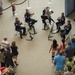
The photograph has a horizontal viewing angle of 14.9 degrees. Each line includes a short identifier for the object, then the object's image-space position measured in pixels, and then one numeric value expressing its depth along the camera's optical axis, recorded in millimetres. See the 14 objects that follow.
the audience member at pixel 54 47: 11838
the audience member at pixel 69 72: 9522
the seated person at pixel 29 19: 15375
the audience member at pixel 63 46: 11891
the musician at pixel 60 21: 15156
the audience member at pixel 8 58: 11512
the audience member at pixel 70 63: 10298
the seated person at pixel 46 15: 15502
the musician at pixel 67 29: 14141
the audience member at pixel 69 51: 11312
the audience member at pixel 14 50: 12133
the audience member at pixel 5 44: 12656
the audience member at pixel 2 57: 11625
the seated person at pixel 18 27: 14788
